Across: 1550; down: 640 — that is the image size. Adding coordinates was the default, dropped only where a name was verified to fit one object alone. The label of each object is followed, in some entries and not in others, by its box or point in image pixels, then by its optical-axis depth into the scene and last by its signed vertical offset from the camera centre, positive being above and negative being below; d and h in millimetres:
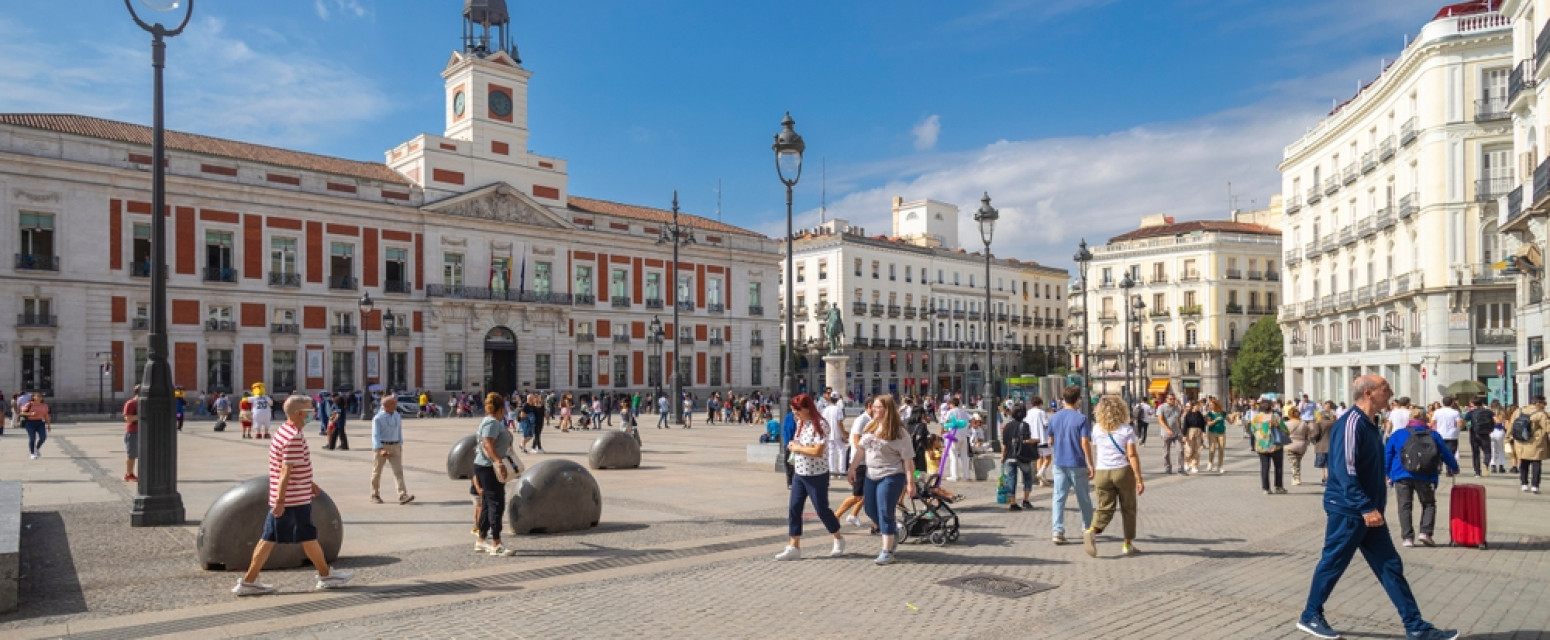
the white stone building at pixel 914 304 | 75625 +3124
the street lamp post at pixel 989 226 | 22453 +2641
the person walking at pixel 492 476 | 9062 -1197
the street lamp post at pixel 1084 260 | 28922 +2527
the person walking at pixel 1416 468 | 9797 -1263
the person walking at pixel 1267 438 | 14352 -1399
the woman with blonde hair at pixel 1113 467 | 9086 -1140
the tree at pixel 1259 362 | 63500 -1367
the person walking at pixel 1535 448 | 14789 -1614
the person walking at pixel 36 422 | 19188 -1444
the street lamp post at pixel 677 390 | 38184 -1800
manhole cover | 7758 -1942
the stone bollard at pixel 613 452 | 17703 -1923
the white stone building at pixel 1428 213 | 33906 +4627
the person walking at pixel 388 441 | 12742 -1228
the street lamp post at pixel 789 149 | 15891 +3094
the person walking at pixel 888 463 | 8844 -1072
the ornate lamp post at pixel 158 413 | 10500 -694
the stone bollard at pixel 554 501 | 10328 -1633
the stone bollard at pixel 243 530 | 8305 -1535
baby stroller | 9930 -1793
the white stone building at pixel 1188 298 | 70000 +3073
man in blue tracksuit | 6156 -1092
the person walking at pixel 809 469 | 9023 -1149
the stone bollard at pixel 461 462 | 15852 -1846
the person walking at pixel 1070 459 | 9672 -1143
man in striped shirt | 7391 -1179
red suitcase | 9734 -1735
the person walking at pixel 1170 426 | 18906 -1667
